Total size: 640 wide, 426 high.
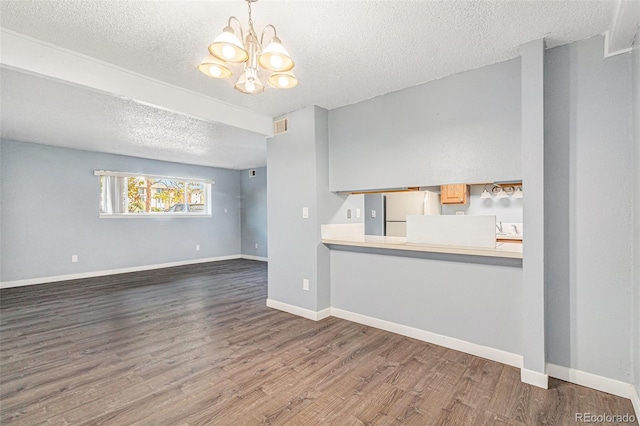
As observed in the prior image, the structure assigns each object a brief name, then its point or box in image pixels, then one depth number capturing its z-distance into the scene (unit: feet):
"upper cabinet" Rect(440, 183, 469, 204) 14.75
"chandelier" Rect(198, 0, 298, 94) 5.25
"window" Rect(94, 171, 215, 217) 19.88
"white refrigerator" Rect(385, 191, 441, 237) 15.62
